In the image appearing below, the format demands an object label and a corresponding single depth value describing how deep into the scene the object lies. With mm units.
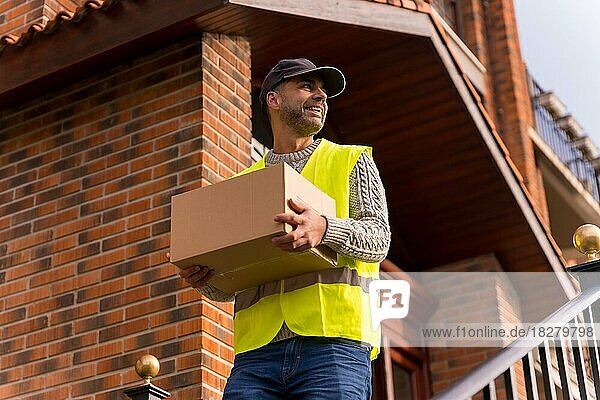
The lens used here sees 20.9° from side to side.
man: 5114
